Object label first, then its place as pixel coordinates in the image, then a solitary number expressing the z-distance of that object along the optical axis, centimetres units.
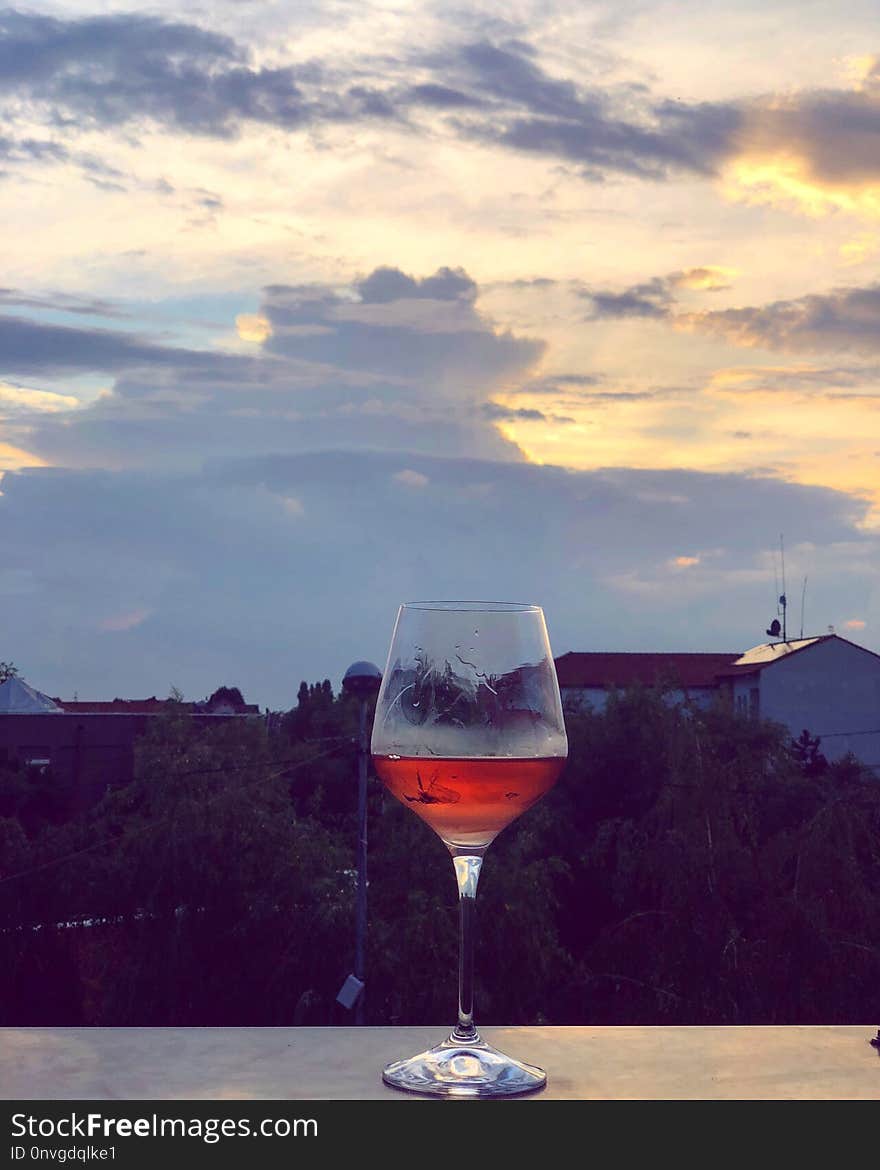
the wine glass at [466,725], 105
